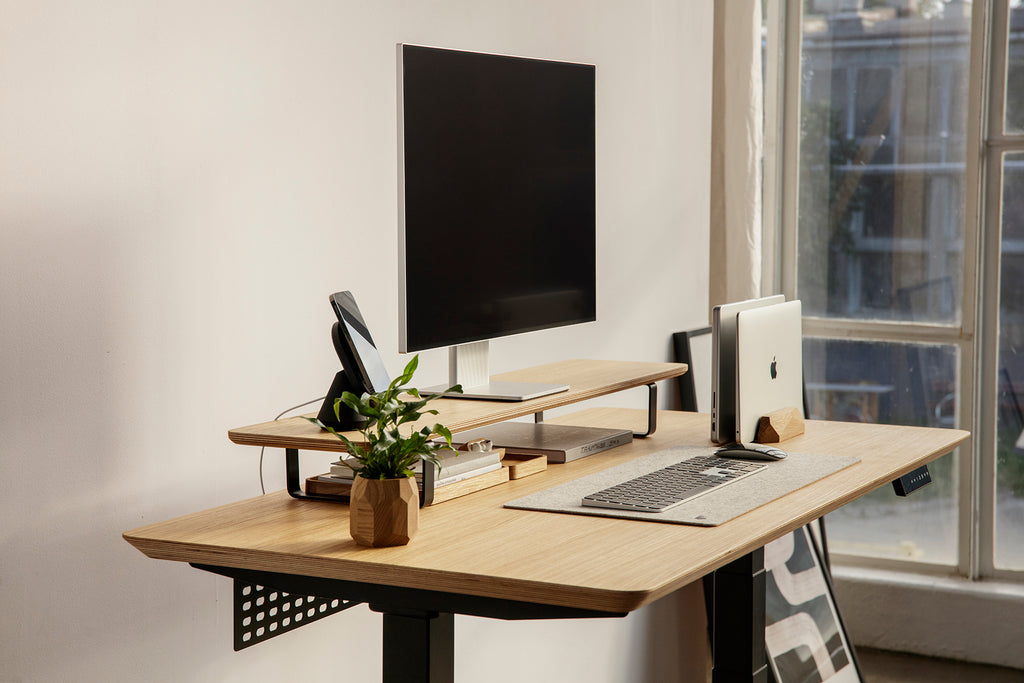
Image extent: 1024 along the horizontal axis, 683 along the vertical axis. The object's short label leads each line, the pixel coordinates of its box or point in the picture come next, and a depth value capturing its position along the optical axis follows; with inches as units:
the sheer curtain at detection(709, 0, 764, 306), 192.1
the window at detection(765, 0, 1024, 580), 193.7
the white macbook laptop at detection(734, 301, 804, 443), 134.2
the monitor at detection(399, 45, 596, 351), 122.9
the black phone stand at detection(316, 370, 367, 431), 118.0
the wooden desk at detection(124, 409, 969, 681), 103.8
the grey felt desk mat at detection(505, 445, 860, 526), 114.6
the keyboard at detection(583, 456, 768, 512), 116.4
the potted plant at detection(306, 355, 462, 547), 108.6
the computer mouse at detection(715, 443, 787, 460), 129.0
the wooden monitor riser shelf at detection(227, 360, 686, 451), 115.9
